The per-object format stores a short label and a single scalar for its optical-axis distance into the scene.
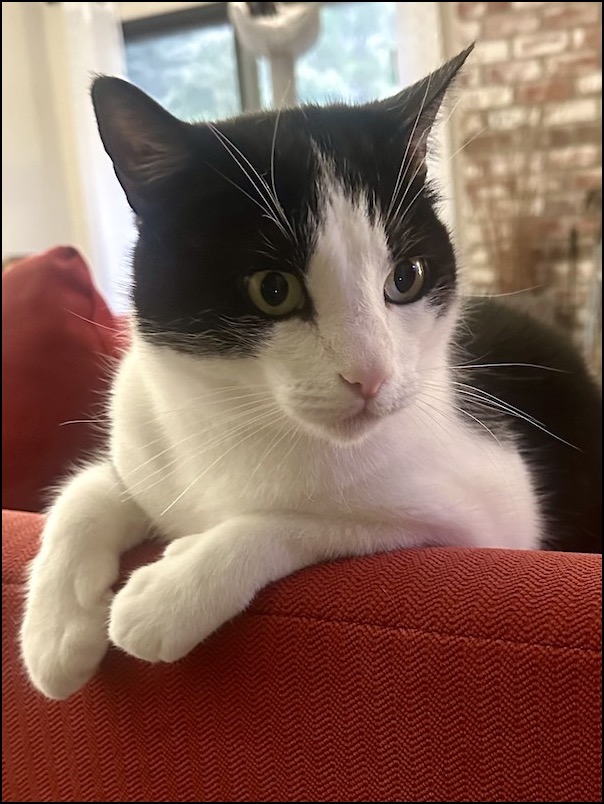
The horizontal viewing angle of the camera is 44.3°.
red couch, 0.19
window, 1.13
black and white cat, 0.23
